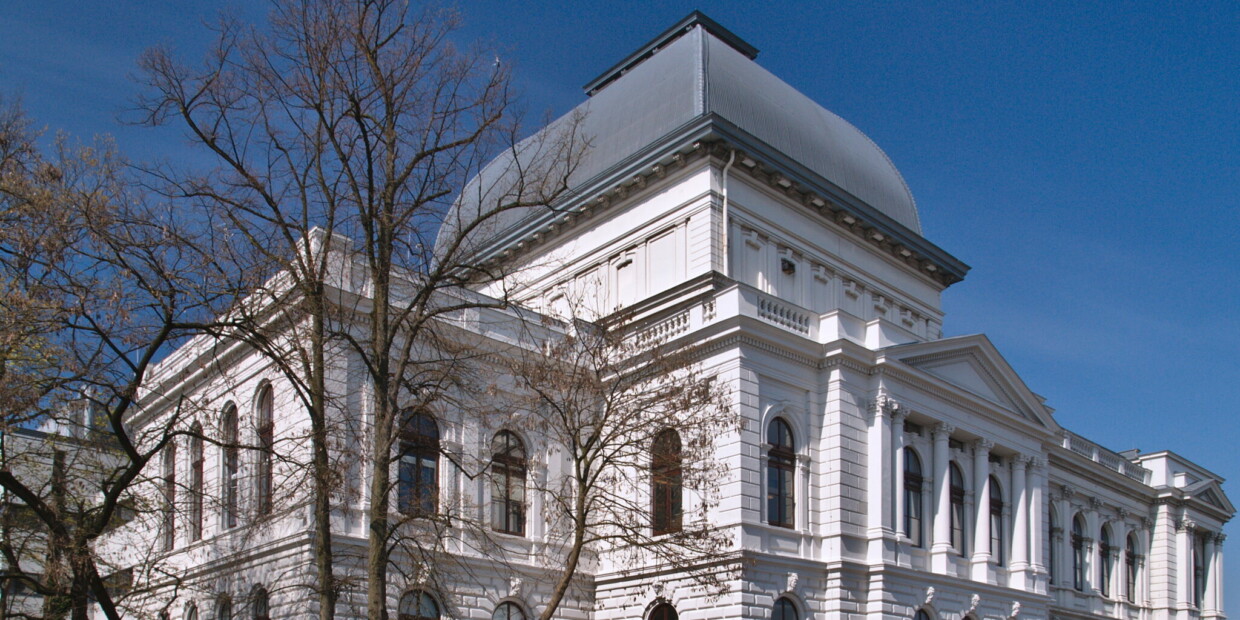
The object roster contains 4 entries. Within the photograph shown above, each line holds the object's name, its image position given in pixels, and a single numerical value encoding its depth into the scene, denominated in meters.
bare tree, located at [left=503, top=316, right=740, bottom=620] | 19.03
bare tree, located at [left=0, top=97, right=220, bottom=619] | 15.91
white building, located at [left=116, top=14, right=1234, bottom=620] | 25.89
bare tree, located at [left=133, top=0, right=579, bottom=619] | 16.44
